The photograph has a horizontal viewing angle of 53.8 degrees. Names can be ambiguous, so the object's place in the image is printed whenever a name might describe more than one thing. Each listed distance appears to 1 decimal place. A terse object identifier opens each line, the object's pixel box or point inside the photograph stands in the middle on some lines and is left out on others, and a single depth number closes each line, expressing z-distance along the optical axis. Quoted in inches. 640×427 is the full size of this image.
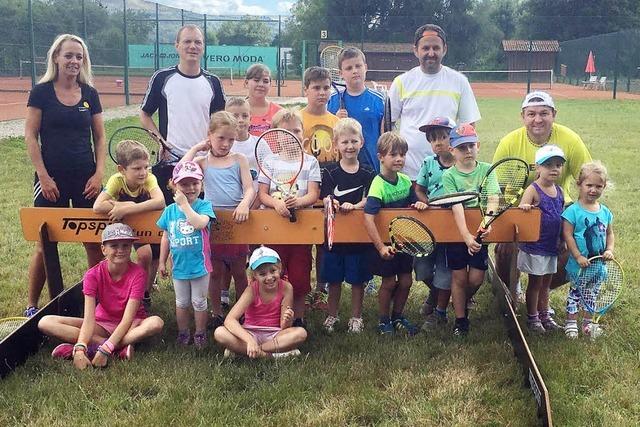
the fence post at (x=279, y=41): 1156.0
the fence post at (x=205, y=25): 1207.8
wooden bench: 177.2
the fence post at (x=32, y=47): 803.8
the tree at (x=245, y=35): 1660.9
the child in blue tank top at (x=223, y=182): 182.7
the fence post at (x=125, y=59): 989.2
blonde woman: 193.0
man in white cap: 191.6
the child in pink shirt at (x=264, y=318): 171.2
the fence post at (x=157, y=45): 1095.2
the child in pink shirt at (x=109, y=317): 172.1
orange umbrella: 1548.1
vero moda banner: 1290.1
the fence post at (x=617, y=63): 1263.3
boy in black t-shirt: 187.8
